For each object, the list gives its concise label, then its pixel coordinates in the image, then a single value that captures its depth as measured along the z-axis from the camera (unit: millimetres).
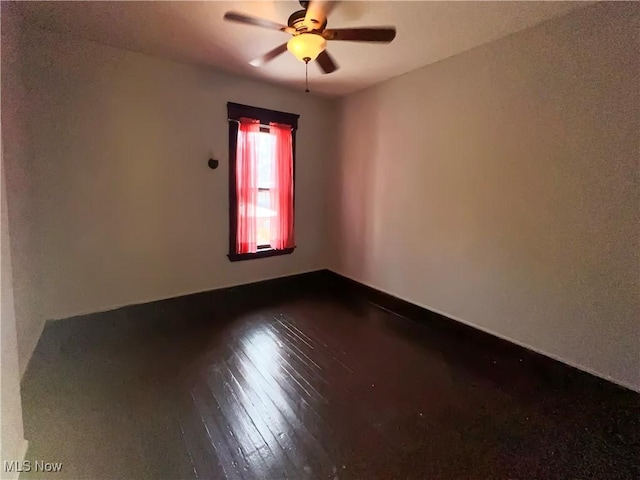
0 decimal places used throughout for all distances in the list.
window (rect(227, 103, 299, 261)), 3541
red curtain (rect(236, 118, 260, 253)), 3553
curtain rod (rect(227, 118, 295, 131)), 3426
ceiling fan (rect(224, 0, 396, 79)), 1812
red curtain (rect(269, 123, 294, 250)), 3867
